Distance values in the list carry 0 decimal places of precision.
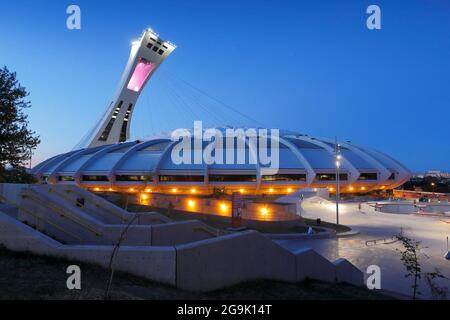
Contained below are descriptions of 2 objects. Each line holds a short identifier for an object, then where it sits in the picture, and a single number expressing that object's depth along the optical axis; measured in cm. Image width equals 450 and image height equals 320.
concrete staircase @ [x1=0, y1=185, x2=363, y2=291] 818
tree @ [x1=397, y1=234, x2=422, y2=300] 914
